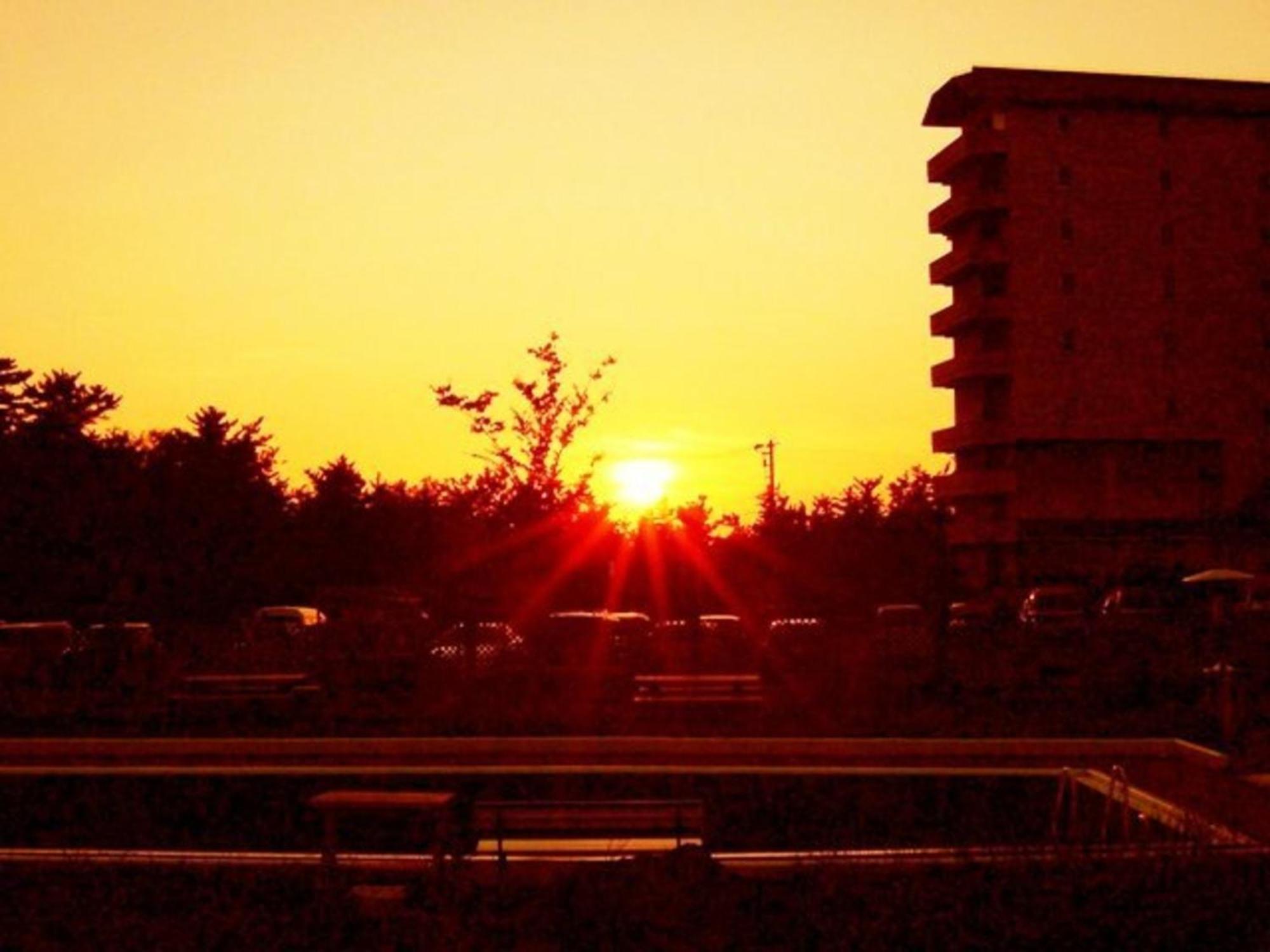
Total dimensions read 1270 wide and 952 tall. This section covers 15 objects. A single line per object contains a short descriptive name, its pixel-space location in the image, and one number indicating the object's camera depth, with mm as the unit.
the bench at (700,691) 25656
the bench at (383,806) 11250
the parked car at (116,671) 28438
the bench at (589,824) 11195
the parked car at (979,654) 28922
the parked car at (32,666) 28219
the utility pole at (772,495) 78062
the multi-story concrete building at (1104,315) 65562
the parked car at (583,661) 27859
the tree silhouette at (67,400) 58438
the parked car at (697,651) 30484
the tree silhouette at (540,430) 42219
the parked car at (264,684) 27141
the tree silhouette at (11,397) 59875
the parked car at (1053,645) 29375
